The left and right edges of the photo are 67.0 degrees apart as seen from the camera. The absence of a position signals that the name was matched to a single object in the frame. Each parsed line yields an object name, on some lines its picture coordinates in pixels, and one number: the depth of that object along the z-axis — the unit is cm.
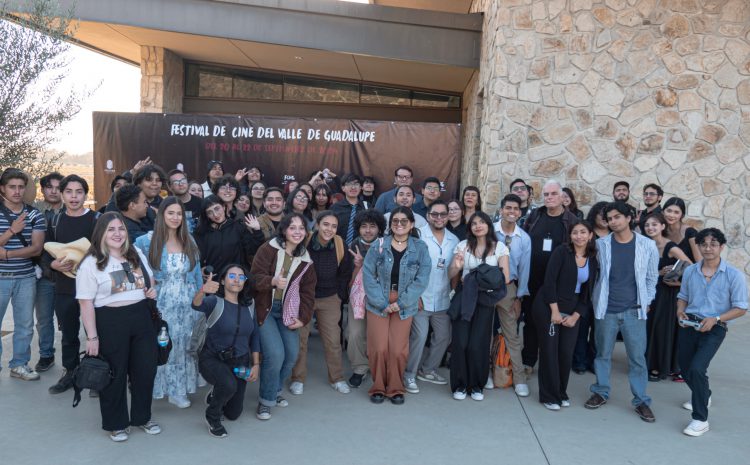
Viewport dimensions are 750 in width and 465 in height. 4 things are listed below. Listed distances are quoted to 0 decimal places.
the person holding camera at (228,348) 414
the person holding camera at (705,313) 435
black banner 871
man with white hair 546
